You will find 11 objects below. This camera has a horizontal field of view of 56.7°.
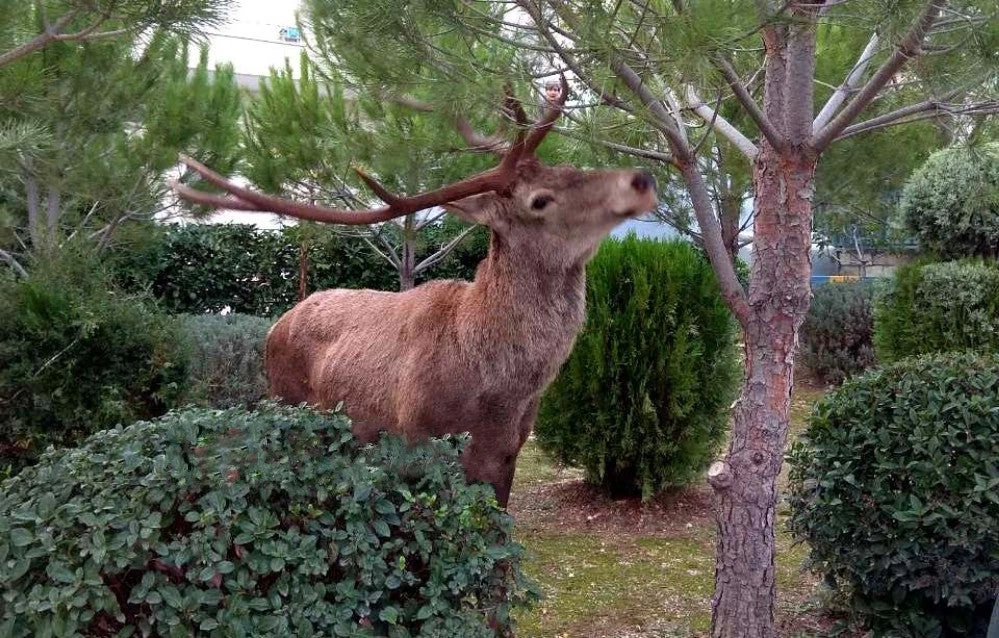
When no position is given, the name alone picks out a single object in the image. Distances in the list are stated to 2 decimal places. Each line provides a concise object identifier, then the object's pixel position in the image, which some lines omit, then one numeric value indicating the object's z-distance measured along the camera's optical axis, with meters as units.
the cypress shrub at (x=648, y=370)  6.62
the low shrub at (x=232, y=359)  8.02
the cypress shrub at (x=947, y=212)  10.45
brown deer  3.63
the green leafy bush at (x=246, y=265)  11.98
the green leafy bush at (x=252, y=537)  2.53
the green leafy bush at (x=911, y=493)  3.79
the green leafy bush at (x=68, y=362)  5.83
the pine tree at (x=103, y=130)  6.23
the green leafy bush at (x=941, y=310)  9.85
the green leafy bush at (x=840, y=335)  12.79
